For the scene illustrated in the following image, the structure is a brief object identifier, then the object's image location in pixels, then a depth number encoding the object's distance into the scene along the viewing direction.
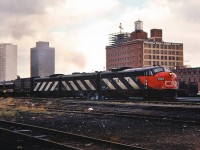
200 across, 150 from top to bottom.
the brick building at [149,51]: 184.12
